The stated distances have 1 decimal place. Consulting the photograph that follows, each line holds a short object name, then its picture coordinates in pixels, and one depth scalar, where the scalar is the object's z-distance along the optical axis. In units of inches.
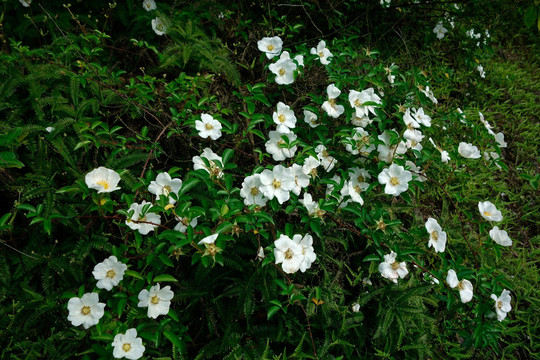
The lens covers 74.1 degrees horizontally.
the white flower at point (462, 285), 74.8
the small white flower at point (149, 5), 113.9
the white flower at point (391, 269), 77.8
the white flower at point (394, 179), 82.2
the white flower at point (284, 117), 87.7
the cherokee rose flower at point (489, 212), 93.4
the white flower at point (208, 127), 83.1
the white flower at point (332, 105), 92.0
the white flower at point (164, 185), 72.0
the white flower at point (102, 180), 67.8
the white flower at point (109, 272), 66.7
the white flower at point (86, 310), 64.4
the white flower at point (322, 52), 106.3
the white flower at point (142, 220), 67.2
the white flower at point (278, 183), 71.4
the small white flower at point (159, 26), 112.0
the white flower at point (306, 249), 70.1
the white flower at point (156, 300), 67.1
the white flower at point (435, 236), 82.8
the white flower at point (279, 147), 82.4
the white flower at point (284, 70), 99.6
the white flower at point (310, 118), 94.0
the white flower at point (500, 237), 85.9
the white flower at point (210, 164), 73.0
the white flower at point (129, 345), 62.7
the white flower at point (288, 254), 68.7
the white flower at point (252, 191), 72.2
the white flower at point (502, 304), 76.3
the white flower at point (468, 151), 101.9
